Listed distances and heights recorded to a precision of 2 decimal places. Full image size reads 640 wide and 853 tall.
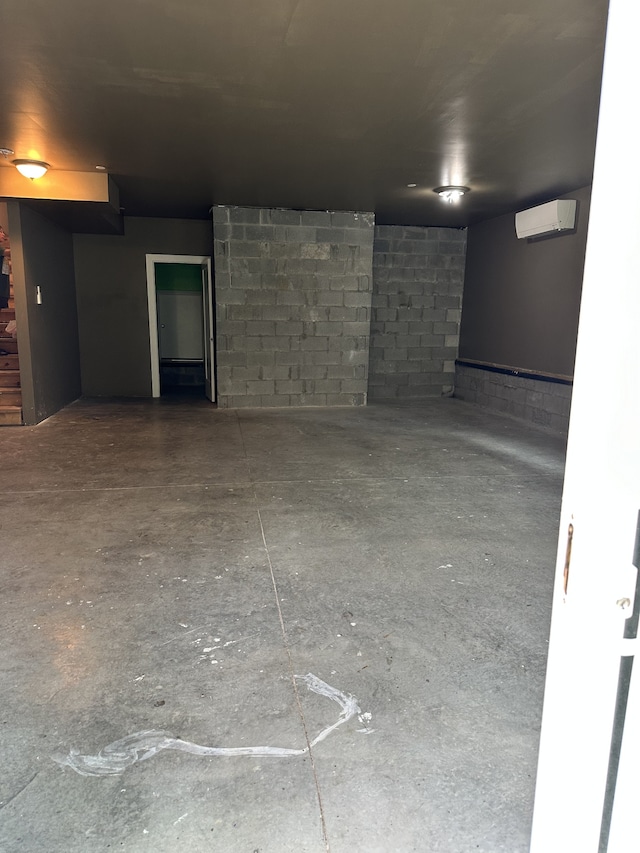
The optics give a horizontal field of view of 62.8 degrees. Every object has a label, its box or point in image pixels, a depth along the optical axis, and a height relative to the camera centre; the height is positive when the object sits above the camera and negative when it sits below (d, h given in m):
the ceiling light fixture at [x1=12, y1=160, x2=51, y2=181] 4.69 +1.35
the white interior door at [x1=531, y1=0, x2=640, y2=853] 0.53 -0.21
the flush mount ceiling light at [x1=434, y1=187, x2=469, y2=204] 5.54 +1.43
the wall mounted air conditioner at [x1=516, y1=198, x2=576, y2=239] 5.48 +1.20
